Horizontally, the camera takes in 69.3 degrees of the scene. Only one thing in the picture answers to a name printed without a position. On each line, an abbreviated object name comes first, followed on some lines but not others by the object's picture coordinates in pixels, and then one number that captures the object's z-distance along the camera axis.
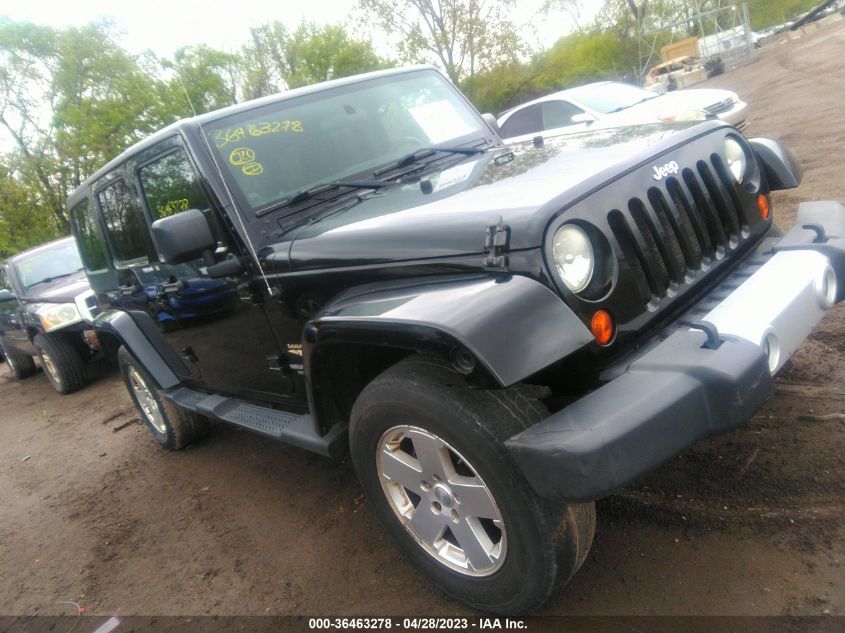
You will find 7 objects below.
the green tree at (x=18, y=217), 20.83
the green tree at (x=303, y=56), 29.12
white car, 8.77
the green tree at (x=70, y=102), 21.72
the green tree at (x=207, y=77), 22.81
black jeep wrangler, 1.70
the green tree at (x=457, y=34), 25.17
